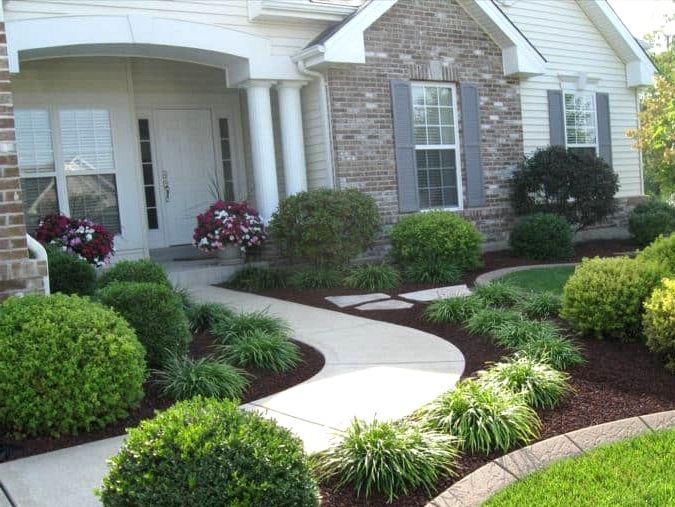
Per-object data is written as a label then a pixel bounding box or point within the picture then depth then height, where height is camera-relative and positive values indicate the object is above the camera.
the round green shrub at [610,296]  6.10 -1.00
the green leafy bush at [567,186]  13.12 -0.20
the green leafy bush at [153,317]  5.70 -0.84
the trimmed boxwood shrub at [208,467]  2.95 -1.06
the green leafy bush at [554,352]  5.62 -1.33
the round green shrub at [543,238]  12.14 -0.99
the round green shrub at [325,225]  10.06 -0.43
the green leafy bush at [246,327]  6.81 -1.18
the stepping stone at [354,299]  8.89 -1.30
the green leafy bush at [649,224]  13.76 -1.02
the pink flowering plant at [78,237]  9.88 -0.34
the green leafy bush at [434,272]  10.18 -1.19
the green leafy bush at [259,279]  10.23 -1.11
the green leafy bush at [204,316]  7.54 -1.14
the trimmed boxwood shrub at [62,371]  4.36 -0.92
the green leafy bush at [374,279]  9.83 -1.17
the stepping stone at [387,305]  8.50 -1.33
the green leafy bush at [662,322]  5.46 -1.12
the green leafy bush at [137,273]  7.72 -0.68
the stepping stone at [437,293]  8.84 -1.31
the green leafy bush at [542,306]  7.45 -1.28
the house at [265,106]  10.70 +1.45
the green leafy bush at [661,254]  6.64 -0.77
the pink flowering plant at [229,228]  10.70 -0.40
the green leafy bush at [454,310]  7.47 -1.26
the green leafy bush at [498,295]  8.07 -1.23
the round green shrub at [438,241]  10.52 -0.79
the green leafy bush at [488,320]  6.83 -1.28
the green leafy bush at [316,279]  9.98 -1.14
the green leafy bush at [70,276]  7.98 -0.68
